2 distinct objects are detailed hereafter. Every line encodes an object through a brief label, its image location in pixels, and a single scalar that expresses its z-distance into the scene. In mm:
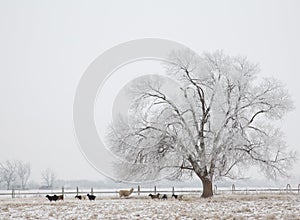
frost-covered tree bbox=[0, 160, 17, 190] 101562
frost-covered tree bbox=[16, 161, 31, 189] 106594
